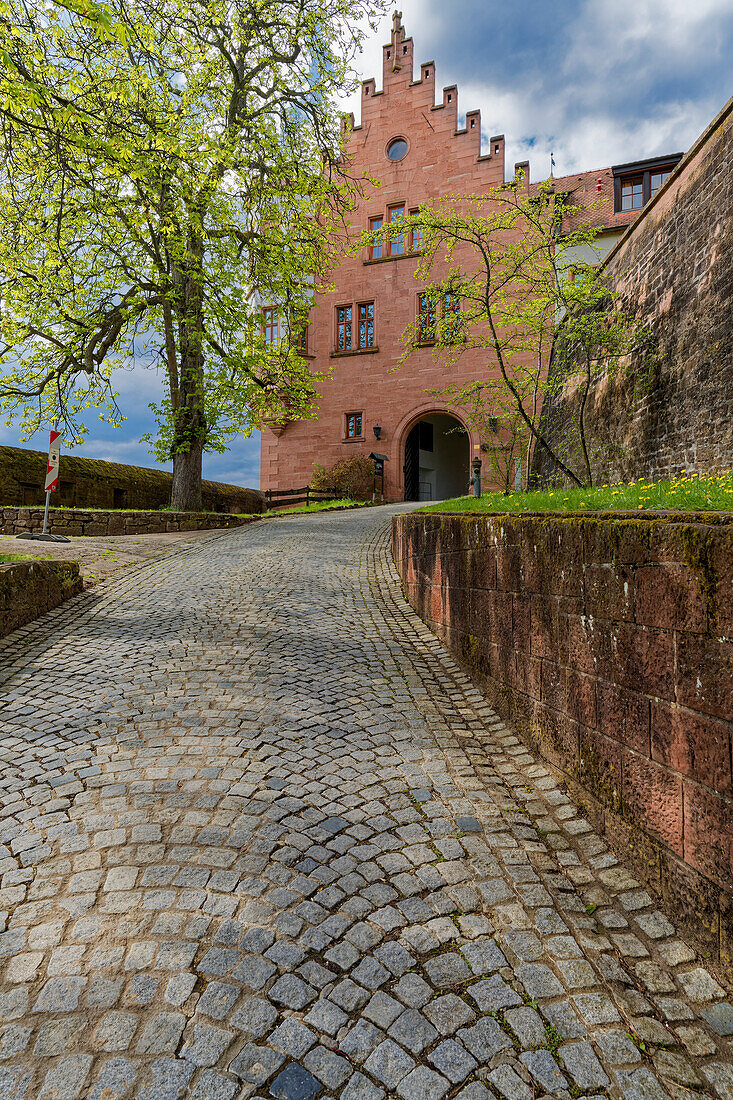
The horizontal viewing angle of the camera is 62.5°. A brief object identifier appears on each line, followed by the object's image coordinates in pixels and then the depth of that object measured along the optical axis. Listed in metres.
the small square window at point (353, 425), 26.12
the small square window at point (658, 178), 21.16
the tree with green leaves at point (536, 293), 9.49
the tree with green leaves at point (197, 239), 11.83
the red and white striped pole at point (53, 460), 9.88
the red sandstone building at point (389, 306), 24.28
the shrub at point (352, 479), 24.25
